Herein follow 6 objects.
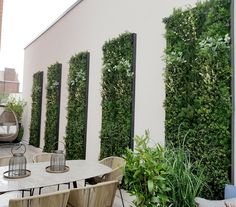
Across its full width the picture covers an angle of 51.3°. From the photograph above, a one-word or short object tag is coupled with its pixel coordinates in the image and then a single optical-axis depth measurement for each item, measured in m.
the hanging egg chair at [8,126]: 8.94
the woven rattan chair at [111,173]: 3.27
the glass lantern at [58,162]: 3.10
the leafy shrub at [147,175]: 1.93
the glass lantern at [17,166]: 2.82
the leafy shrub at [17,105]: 9.58
